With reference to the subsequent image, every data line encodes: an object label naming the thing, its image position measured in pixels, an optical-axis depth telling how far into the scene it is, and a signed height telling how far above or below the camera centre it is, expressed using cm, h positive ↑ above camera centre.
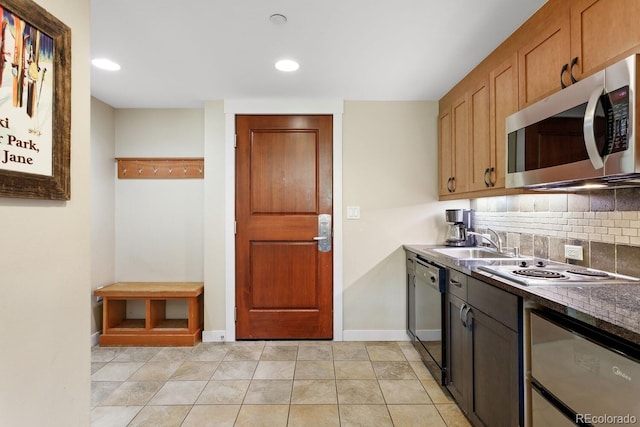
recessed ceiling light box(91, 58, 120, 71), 226 +110
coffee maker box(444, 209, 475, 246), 288 -10
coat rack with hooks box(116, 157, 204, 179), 322 +49
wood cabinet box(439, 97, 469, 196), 251 +57
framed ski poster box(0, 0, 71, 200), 92 +36
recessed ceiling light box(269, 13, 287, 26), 174 +109
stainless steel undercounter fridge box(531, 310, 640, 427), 86 -50
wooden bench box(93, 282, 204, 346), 288 -97
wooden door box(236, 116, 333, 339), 304 -8
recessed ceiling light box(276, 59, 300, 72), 227 +110
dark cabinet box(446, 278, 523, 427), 135 -69
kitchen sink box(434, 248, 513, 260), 243 -30
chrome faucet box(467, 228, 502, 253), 256 -20
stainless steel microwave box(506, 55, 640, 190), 108 +32
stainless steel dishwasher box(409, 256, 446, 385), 215 -75
